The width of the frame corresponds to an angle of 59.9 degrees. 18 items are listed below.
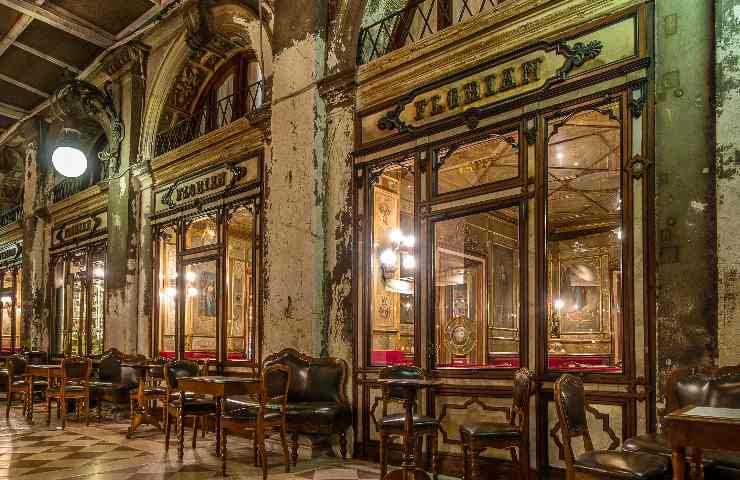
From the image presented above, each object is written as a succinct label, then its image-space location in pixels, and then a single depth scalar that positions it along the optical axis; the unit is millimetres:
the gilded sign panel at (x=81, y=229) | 11422
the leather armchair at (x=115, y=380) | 8961
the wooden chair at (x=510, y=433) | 4531
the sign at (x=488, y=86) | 5016
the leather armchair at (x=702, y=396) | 3333
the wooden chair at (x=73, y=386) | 8680
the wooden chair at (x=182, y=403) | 6361
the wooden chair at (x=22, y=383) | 9500
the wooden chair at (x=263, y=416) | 5547
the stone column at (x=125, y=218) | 10070
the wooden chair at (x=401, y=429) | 4996
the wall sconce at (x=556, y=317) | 10352
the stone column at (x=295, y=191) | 6730
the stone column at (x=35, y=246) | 13148
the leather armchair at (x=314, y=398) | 5922
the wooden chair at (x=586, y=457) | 3188
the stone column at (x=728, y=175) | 3902
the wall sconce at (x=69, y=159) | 11250
